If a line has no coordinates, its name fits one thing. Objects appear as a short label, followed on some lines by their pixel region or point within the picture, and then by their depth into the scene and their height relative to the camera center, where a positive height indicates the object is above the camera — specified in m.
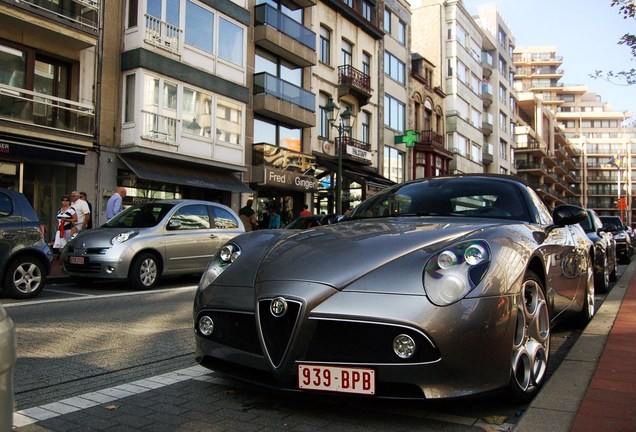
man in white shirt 13.06 +0.56
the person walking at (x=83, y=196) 13.71 +0.99
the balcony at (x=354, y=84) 28.95 +8.22
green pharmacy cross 24.41 +4.57
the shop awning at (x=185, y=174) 18.06 +2.21
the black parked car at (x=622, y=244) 16.52 -0.01
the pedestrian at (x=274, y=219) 17.95 +0.63
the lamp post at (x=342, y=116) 18.82 +4.26
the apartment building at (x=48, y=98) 15.19 +3.95
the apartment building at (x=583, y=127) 110.69 +25.03
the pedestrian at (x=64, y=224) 12.89 +0.27
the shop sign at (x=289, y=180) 22.94 +2.52
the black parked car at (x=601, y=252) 8.69 -0.15
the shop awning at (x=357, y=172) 26.48 +3.48
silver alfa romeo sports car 2.73 -0.37
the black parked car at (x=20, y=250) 7.95 -0.22
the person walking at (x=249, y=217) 16.62 +0.66
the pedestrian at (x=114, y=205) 13.41 +0.75
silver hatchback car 9.31 -0.10
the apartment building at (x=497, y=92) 55.38 +15.88
